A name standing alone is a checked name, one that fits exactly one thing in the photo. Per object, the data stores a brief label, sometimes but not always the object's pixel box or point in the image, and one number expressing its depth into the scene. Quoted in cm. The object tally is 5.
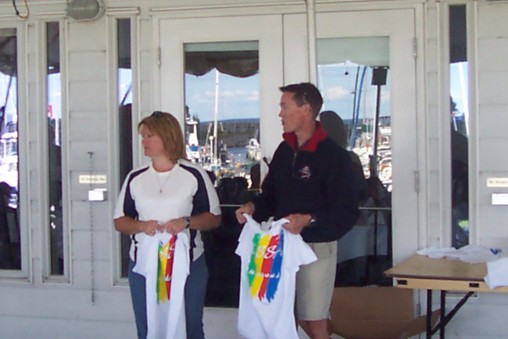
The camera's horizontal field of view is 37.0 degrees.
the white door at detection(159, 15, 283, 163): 459
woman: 371
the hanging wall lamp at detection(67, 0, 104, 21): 475
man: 339
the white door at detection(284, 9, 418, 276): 443
